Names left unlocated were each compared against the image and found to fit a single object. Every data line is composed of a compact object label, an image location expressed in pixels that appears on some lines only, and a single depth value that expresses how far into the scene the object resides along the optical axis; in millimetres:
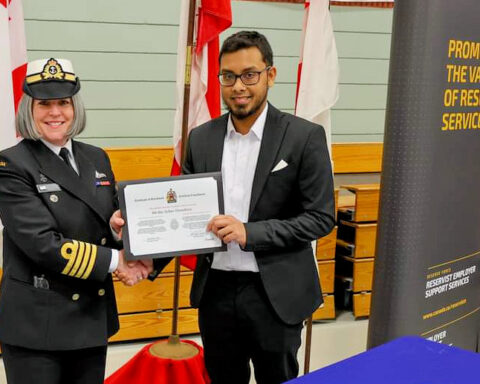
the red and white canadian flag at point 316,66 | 3037
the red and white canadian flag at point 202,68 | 3008
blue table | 1259
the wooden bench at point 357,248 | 4195
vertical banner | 2291
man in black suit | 2037
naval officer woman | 1852
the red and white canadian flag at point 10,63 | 2688
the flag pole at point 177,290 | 2961
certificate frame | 1994
